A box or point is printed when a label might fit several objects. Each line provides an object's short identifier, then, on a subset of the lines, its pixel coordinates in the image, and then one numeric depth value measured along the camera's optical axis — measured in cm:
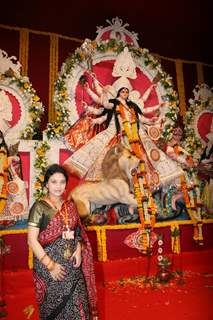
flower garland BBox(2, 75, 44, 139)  425
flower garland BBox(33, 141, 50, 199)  413
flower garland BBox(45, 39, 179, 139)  443
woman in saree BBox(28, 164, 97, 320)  207
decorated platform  417
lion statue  430
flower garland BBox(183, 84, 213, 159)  518
